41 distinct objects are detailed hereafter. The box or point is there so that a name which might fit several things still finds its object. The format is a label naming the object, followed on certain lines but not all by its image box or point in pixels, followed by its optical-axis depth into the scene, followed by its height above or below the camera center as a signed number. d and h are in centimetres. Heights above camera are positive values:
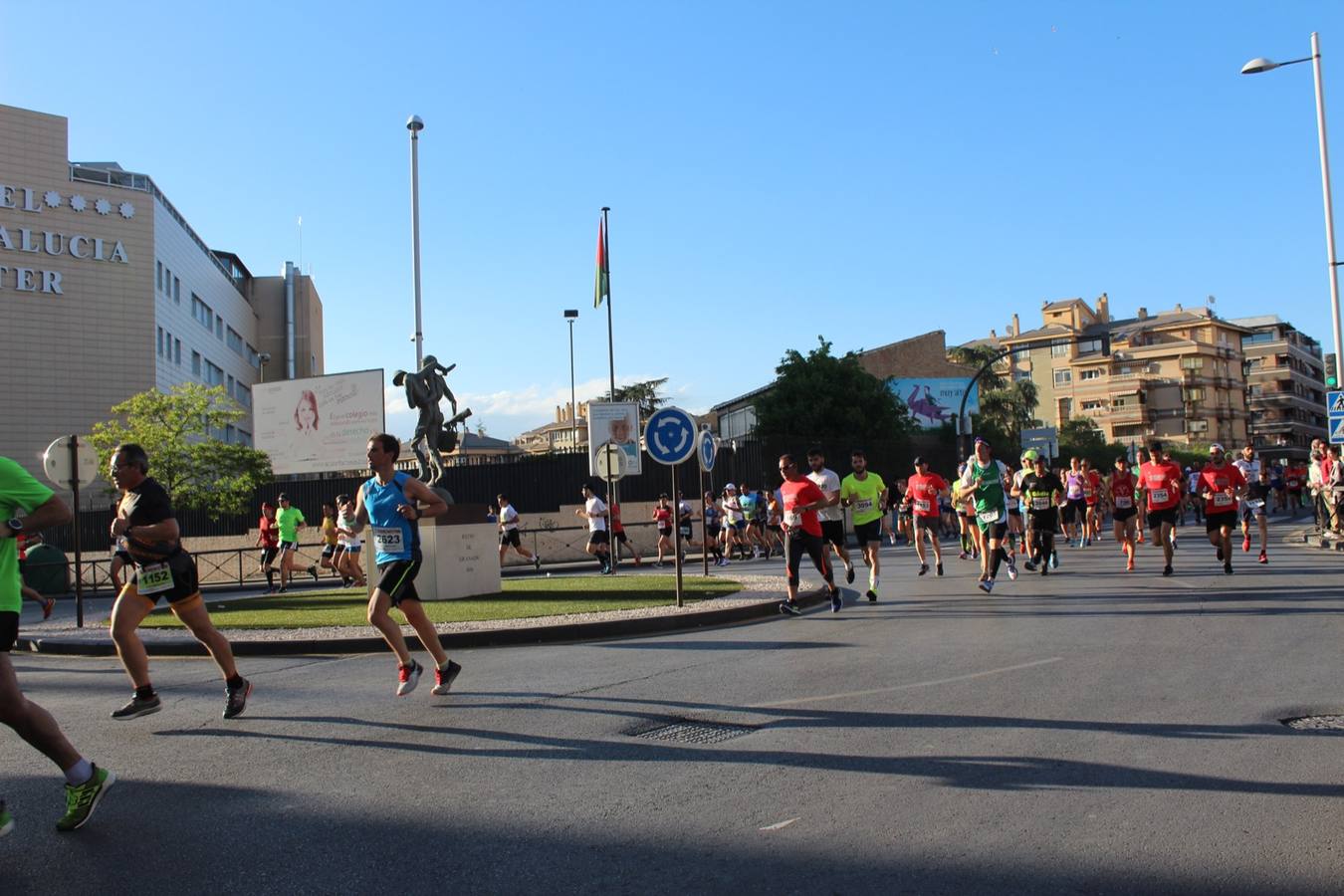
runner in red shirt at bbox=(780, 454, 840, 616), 1205 -15
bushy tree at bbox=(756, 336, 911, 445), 4775 +459
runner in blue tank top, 746 -15
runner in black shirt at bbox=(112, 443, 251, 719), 659 -21
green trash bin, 2239 -62
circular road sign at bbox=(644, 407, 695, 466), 1392 +100
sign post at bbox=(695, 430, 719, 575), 2023 +118
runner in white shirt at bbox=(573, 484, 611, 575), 2205 -22
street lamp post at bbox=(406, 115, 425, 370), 3085 +1007
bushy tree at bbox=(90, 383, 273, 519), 3375 +263
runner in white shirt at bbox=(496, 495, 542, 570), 2372 -11
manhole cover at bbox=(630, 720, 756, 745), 603 -118
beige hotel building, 4538 +1057
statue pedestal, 1548 -44
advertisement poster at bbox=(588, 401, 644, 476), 3653 +312
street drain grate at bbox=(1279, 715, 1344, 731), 583 -121
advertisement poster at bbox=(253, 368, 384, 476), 3888 +381
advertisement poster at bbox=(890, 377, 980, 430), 6988 +667
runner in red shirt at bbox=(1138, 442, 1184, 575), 1466 +6
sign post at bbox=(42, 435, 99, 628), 1497 +100
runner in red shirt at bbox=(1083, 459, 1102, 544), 2404 -10
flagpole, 4034 +670
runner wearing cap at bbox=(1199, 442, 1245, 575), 1445 +3
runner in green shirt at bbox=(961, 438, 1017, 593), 1379 -2
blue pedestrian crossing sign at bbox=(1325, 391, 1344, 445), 2069 +140
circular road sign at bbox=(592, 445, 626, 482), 2177 +107
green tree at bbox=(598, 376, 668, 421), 8739 +976
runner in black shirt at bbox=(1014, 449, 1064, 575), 1576 +0
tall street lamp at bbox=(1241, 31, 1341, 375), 2364 +665
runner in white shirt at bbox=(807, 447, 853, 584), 1279 -1
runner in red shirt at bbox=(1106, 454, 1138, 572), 1667 -14
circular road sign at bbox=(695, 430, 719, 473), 2039 +118
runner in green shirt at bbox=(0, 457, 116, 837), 460 -54
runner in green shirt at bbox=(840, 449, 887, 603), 1426 +9
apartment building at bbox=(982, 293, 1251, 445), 10300 +1183
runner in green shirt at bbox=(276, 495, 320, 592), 2119 +5
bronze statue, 1758 +176
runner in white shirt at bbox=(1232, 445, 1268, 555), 1712 -13
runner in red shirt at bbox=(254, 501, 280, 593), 2200 -15
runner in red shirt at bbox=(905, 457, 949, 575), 1767 +4
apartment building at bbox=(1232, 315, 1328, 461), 12231 +1148
